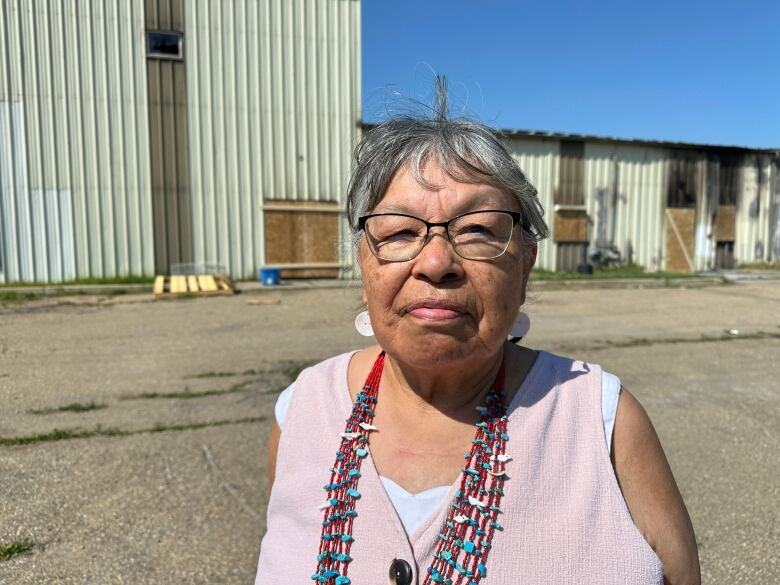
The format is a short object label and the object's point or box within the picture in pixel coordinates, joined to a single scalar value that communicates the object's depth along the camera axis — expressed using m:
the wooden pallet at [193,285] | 11.95
